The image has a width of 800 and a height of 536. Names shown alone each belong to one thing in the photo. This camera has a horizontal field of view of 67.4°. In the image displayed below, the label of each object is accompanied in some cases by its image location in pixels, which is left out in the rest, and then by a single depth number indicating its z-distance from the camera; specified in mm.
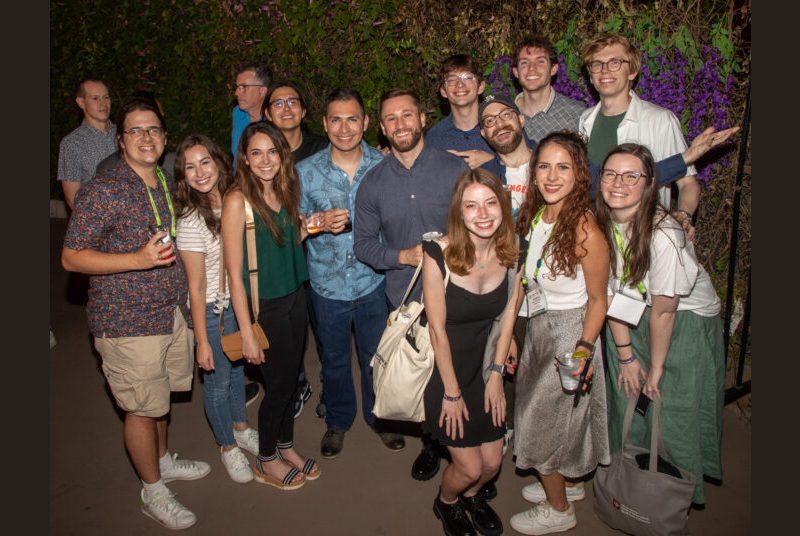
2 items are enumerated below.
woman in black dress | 2992
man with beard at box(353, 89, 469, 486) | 3635
